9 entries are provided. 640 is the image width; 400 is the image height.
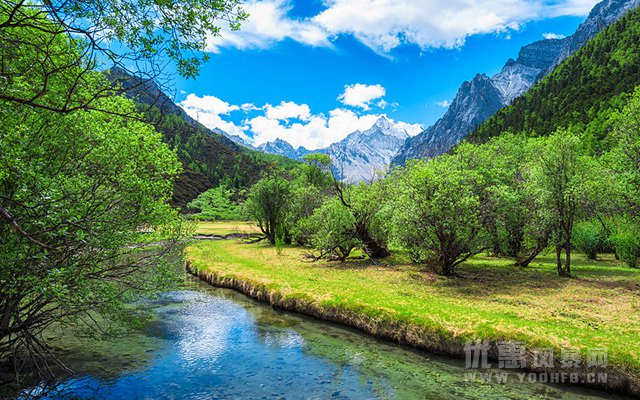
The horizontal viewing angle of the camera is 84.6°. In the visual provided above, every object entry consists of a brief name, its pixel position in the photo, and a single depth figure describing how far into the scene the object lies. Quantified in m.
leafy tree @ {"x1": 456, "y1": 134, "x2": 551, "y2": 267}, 30.67
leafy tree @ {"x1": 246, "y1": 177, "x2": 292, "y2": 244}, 68.69
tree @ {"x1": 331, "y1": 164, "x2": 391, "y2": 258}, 43.25
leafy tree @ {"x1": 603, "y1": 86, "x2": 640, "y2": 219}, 24.92
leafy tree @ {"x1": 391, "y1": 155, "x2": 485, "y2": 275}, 28.78
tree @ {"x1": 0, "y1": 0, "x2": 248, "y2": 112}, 8.02
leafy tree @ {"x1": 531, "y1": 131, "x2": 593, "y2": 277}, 29.98
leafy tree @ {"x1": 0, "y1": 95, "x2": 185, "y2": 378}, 10.61
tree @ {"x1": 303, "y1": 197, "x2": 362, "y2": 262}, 42.53
